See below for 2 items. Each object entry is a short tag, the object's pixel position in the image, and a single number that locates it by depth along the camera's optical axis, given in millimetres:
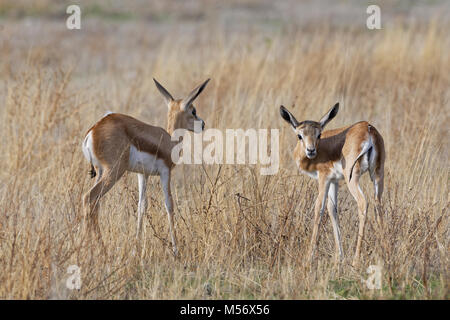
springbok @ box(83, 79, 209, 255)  9969
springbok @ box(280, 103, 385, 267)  9750
